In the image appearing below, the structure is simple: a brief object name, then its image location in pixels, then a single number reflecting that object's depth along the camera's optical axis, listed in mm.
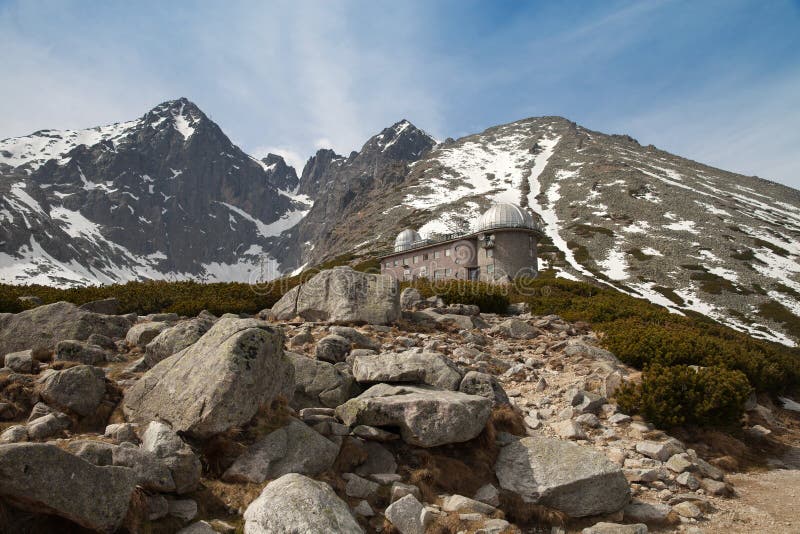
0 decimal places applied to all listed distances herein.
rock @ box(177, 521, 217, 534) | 5156
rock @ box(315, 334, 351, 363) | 11445
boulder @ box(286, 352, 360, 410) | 8836
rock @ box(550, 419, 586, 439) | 9899
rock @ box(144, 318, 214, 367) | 9469
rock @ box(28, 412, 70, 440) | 6289
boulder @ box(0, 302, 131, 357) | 10430
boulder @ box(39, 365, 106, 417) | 7055
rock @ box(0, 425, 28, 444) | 5874
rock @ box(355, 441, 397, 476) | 7348
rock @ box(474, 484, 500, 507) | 7274
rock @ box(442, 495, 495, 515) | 6750
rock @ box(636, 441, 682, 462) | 9492
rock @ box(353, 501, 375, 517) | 6285
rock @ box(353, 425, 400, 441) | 7723
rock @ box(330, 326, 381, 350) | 12906
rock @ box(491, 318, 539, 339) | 17109
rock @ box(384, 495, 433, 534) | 6137
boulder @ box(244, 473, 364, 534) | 5059
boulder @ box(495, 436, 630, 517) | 7383
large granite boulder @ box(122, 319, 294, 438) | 6504
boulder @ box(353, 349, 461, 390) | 9297
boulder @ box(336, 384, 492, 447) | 7727
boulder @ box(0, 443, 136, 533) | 4406
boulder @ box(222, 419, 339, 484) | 6250
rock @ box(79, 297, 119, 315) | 16125
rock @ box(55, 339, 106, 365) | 9242
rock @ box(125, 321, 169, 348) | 11211
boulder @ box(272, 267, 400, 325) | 15961
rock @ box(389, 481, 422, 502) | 6645
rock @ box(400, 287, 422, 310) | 19945
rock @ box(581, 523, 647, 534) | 6727
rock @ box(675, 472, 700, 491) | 8625
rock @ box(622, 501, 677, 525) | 7496
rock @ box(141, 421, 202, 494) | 5672
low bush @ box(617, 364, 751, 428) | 10938
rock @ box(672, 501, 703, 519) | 7730
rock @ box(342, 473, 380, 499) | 6688
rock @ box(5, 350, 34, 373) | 8328
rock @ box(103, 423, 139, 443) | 6336
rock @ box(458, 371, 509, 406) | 9608
